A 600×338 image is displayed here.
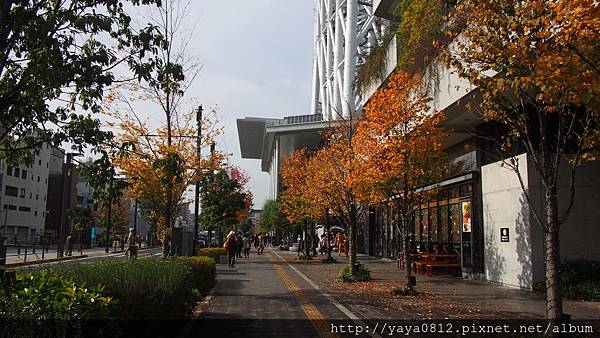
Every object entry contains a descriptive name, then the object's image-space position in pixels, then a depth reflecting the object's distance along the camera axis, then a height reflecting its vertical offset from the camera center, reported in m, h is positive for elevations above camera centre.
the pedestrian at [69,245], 34.77 -0.92
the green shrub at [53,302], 4.49 -0.66
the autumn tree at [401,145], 12.99 +2.45
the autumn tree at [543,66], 5.48 +2.12
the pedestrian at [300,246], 37.78 -0.83
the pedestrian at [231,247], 22.53 -0.56
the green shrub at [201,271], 11.15 -0.87
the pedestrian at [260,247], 42.23 -0.98
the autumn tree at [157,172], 14.95 +2.10
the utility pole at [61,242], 33.00 -0.63
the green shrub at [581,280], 12.00 -1.00
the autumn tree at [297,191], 27.48 +2.74
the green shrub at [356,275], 16.06 -1.25
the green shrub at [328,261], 27.85 -1.38
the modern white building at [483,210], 13.88 +0.98
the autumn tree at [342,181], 14.72 +1.92
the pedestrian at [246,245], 36.15 -0.73
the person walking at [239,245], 32.38 -0.69
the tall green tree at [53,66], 6.11 +2.15
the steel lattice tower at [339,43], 57.75 +24.96
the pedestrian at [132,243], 24.75 -0.51
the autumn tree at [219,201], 34.44 +2.39
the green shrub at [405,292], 12.49 -1.37
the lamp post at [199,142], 16.75 +3.18
